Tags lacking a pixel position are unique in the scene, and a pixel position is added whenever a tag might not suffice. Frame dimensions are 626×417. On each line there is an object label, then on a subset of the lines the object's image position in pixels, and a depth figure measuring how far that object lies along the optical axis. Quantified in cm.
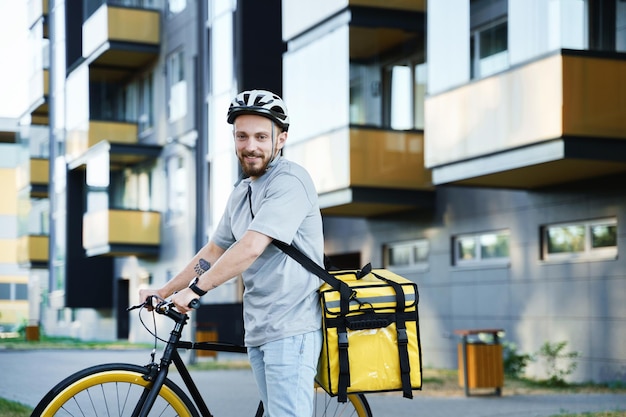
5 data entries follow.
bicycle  462
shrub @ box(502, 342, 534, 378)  1652
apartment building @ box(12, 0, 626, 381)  1468
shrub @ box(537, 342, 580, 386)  1559
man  452
